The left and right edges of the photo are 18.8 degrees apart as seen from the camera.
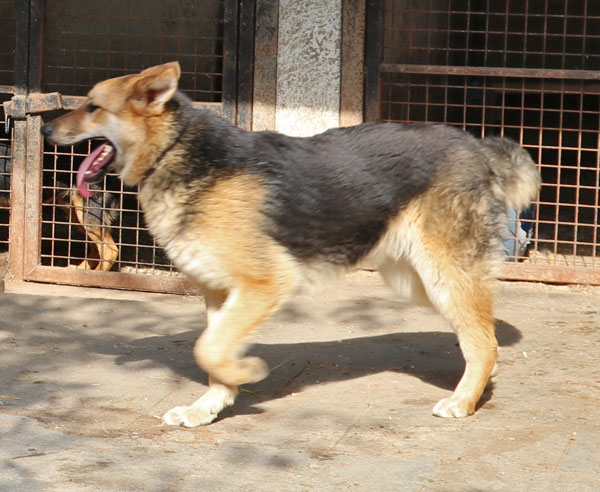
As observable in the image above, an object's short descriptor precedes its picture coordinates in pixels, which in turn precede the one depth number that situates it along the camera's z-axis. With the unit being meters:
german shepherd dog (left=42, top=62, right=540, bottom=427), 8.32
